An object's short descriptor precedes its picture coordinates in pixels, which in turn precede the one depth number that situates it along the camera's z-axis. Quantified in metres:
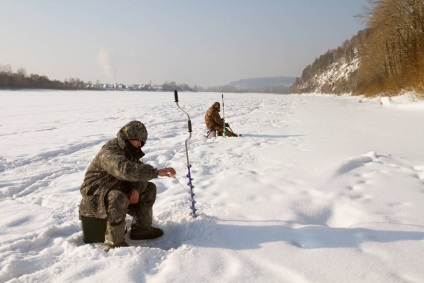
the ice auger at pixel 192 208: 3.95
